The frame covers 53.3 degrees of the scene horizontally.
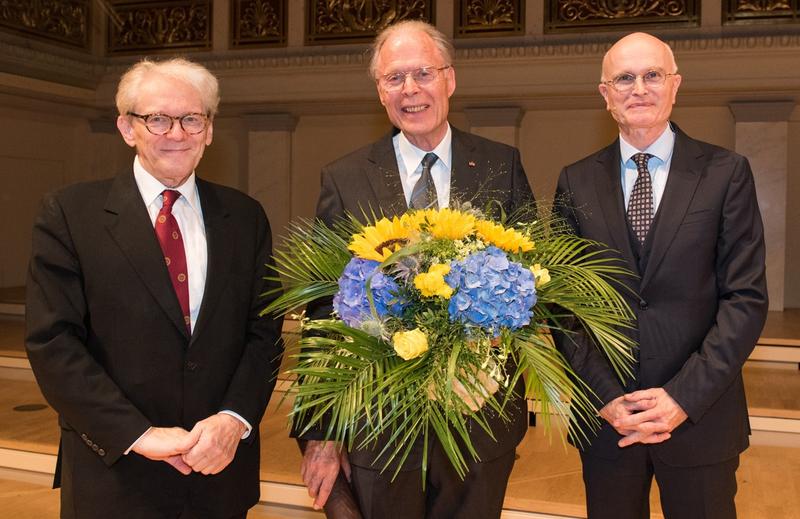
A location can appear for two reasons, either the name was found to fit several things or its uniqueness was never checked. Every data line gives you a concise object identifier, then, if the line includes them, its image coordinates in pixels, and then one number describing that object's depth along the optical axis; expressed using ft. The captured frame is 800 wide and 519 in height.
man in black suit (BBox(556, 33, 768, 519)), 6.57
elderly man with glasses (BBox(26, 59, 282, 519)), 6.04
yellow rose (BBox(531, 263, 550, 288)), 5.33
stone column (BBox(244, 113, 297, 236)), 32.17
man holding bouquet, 6.25
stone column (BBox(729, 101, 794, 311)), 26.76
